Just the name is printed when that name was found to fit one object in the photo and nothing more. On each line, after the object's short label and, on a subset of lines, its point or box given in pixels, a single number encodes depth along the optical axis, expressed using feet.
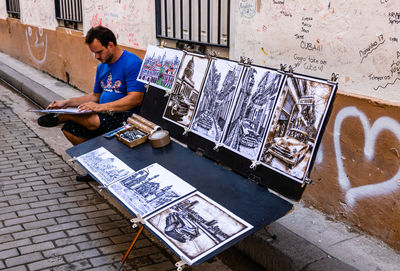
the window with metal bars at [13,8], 40.32
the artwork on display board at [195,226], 8.18
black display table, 8.83
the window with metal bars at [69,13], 28.32
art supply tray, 12.05
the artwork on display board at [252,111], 9.43
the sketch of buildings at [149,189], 9.54
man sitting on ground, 13.58
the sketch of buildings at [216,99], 10.32
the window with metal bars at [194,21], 16.66
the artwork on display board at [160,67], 12.19
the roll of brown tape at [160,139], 11.61
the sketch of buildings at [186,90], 11.25
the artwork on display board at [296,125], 8.55
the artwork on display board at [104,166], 10.97
